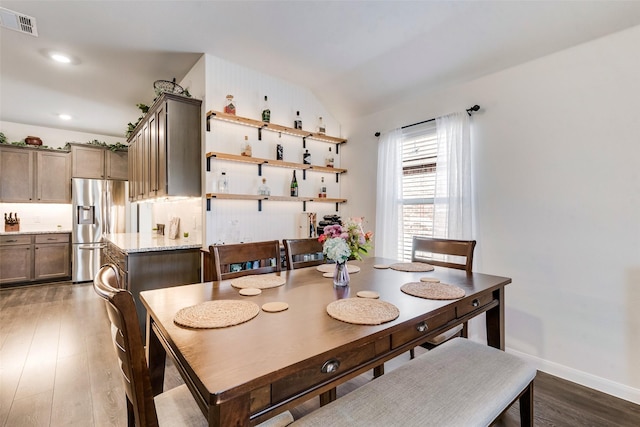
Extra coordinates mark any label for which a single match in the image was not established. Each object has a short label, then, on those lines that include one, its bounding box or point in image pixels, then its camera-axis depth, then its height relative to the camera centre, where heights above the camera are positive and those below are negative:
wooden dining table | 0.75 -0.41
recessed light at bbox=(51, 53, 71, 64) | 2.95 +1.61
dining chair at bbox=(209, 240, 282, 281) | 1.78 -0.28
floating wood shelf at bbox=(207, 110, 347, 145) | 2.92 +0.98
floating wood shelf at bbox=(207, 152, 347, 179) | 2.92 +0.57
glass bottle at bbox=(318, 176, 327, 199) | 3.83 +0.30
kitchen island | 2.59 -0.47
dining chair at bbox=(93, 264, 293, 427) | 0.81 -0.47
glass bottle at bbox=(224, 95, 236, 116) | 2.98 +1.10
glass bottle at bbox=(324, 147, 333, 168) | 3.94 +0.71
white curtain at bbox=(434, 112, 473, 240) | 2.71 +0.32
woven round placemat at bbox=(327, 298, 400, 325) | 1.09 -0.40
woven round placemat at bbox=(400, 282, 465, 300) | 1.39 -0.39
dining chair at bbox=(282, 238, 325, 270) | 2.10 -0.27
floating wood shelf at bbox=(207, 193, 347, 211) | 2.94 +0.17
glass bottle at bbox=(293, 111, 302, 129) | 3.57 +1.10
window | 3.05 +0.34
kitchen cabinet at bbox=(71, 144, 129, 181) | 5.08 +0.92
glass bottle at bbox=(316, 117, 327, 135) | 3.84 +1.13
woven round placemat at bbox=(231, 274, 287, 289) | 1.56 -0.39
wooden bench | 1.04 -0.72
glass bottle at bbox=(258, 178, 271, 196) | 3.30 +0.27
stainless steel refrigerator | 4.95 -0.11
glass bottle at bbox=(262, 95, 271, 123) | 3.25 +1.10
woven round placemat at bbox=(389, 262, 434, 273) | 2.00 -0.38
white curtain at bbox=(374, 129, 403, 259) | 3.31 +0.21
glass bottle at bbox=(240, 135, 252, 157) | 3.13 +0.70
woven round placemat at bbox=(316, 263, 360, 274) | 1.96 -0.38
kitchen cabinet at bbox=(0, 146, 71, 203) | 4.75 +0.65
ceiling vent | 2.29 +1.58
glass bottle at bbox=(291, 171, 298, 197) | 3.58 +0.31
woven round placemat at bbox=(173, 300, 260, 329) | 1.04 -0.39
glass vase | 1.59 -0.35
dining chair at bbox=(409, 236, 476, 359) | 1.90 -0.28
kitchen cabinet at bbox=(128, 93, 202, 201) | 2.87 +0.70
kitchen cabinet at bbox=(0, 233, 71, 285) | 4.54 -0.71
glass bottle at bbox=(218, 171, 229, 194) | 3.02 +0.32
